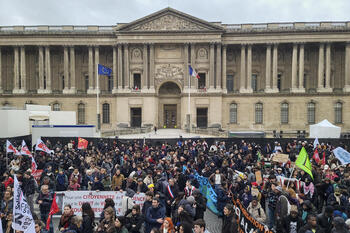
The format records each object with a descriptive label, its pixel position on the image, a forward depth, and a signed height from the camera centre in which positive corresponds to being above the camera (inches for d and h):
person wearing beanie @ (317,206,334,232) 313.6 -125.4
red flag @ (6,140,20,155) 654.5 -94.7
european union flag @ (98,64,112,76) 1530.0 +214.3
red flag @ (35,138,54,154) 679.7 -93.1
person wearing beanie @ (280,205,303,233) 309.1 -126.4
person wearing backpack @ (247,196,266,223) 344.2 -127.3
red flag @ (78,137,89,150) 879.8 -111.3
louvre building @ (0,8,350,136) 1898.4 +270.3
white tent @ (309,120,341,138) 1261.1 -98.6
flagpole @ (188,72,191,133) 1742.1 +19.5
